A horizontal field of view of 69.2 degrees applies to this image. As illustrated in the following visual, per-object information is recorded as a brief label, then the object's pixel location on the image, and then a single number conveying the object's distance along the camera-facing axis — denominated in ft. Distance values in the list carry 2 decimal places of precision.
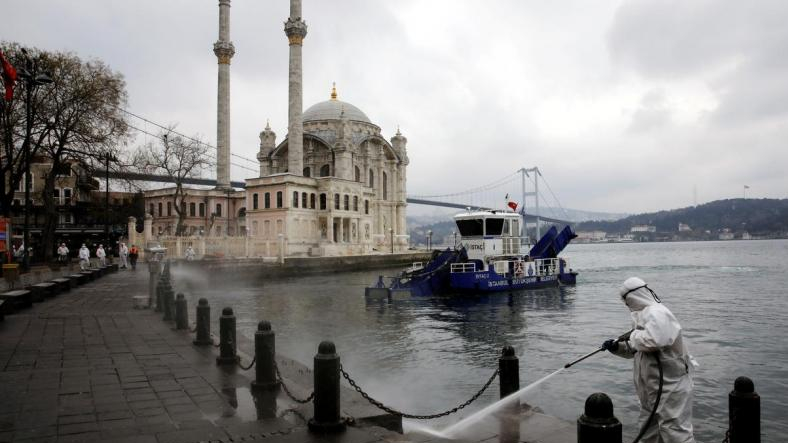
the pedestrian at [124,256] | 124.73
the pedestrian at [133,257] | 116.16
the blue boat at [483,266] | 92.32
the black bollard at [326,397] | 19.85
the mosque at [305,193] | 184.85
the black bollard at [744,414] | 15.55
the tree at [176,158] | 170.60
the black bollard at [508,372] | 24.47
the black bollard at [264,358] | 25.67
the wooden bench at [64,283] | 67.26
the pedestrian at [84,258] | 103.60
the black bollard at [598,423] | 12.75
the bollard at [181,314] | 42.27
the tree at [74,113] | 99.40
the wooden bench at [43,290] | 59.11
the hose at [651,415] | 16.19
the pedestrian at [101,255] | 118.52
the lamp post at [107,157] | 106.79
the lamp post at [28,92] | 61.77
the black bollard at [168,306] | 46.70
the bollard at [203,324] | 35.86
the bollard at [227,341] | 30.50
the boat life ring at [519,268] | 101.24
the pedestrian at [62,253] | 122.62
